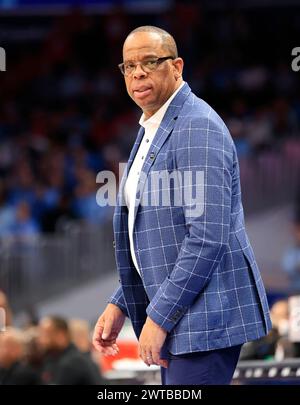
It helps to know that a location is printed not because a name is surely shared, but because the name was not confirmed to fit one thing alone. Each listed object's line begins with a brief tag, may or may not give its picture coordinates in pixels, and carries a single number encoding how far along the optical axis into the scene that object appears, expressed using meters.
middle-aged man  5.08
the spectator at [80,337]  11.11
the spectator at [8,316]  13.17
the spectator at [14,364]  10.12
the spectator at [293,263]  14.00
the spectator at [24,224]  16.40
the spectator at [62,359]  10.00
